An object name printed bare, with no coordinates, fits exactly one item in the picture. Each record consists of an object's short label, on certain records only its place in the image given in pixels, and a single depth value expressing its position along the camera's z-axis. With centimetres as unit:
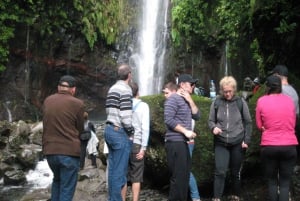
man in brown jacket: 550
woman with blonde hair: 624
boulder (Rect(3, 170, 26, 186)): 1155
